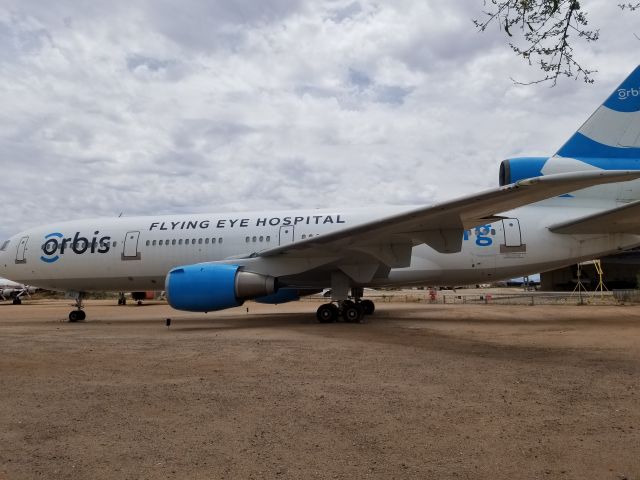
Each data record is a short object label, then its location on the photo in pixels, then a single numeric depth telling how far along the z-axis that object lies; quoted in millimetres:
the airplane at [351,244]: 10758
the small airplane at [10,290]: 41750
